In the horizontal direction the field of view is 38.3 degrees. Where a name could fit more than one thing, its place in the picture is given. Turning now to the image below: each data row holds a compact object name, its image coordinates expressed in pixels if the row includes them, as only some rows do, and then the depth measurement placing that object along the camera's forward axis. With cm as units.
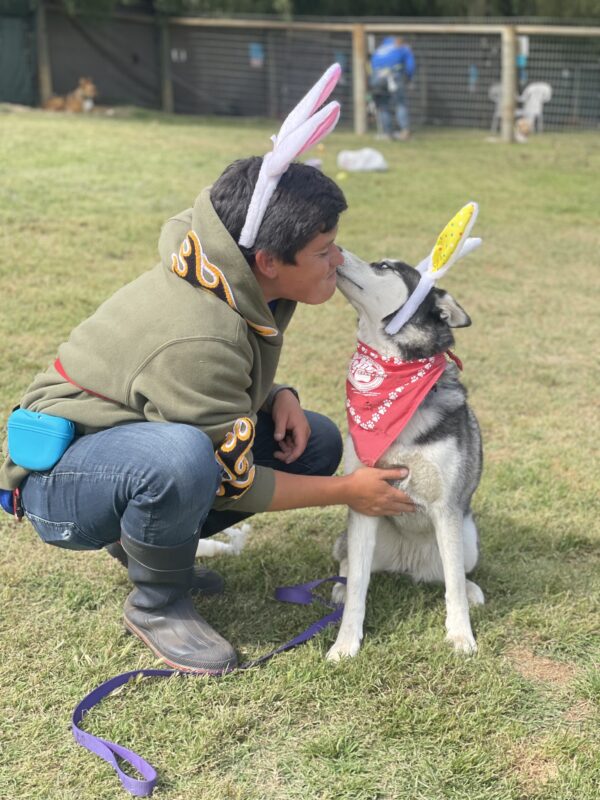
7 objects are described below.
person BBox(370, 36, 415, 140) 1449
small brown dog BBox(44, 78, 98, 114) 1594
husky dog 258
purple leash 201
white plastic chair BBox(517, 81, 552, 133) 1591
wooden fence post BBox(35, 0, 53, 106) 1591
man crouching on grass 222
